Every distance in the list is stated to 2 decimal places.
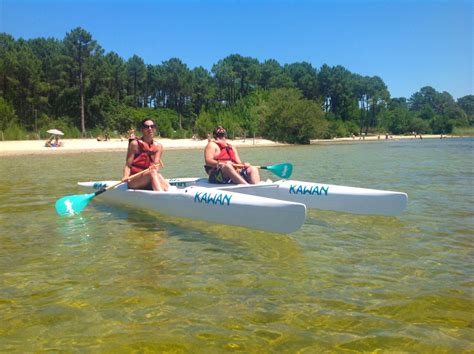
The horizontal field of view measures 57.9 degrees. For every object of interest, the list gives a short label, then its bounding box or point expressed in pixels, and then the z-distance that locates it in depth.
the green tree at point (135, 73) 66.19
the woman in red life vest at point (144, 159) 6.88
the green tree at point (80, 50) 50.88
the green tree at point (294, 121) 53.09
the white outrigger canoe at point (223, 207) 4.86
